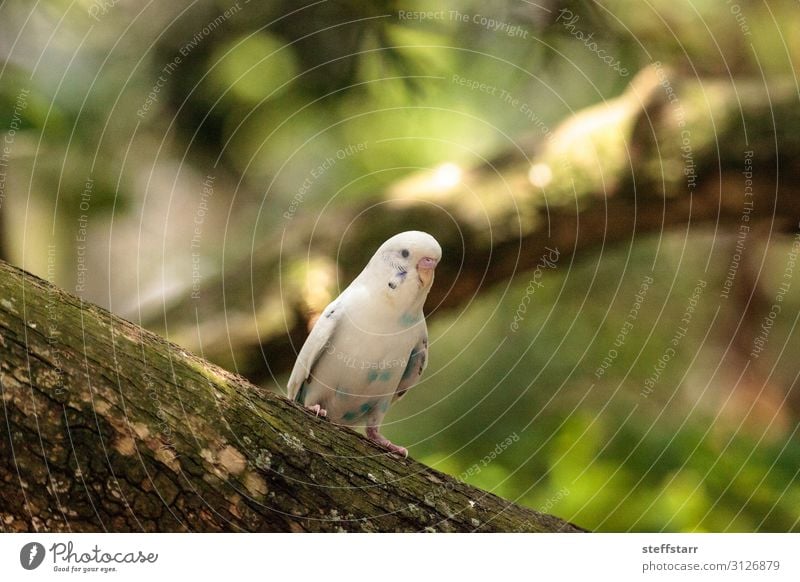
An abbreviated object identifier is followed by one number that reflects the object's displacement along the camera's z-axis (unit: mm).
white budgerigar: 3609
